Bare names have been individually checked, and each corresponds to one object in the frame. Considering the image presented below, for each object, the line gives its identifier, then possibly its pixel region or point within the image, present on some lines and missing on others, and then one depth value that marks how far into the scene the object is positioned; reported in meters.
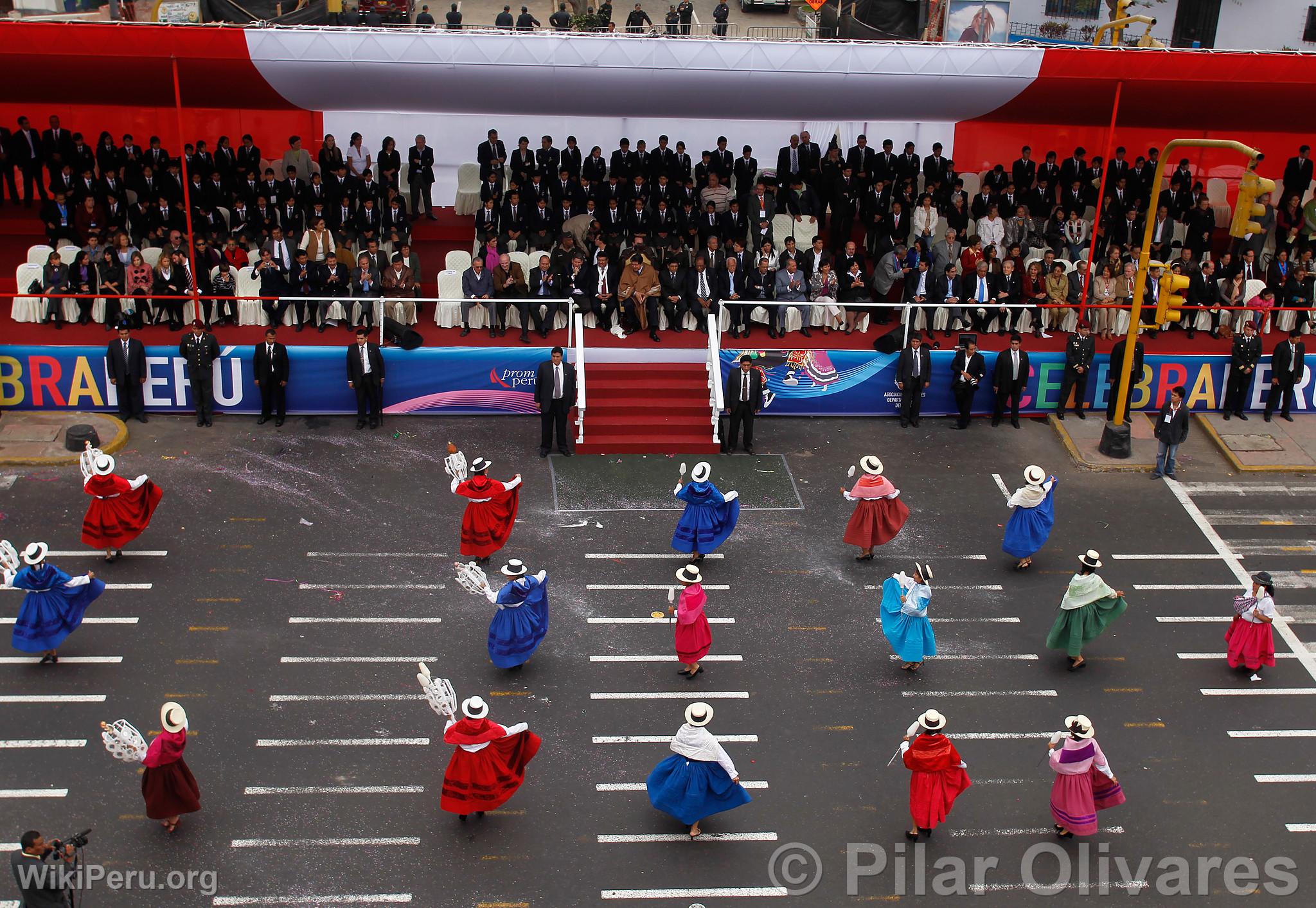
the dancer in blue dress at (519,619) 14.64
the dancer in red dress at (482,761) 12.35
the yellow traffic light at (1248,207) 16.86
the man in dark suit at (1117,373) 22.22
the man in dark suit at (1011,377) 21.98
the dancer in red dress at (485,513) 17.11
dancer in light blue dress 15.03
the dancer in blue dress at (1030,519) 17.36
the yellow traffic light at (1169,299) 19.84
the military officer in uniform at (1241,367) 22.14
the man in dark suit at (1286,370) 22.22
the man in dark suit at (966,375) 21.91
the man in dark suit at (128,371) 20.94
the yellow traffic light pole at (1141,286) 19.19
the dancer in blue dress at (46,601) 14.52
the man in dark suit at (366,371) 21.20
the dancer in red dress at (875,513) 17.52
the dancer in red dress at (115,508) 16.61
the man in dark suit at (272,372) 21.11
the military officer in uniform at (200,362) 21.09
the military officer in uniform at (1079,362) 22.06
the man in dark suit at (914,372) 21.94
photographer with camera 10.62
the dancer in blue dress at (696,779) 12.31
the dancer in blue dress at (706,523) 17.41
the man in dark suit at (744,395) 20.89
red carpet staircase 21.12
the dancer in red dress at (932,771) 12.54
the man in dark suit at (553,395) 20.41
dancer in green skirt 15.37
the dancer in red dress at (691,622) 14.86
